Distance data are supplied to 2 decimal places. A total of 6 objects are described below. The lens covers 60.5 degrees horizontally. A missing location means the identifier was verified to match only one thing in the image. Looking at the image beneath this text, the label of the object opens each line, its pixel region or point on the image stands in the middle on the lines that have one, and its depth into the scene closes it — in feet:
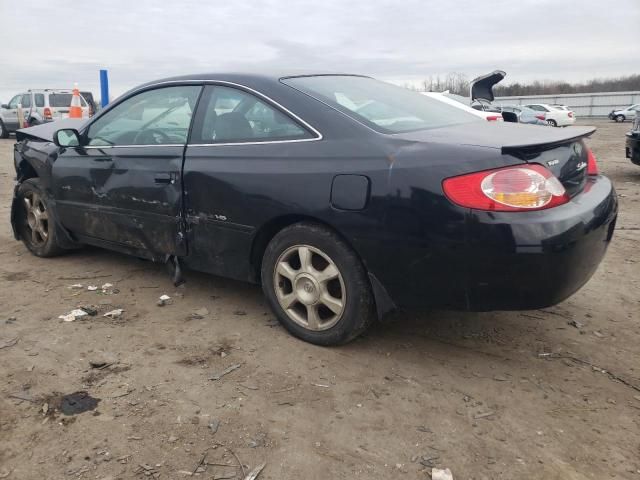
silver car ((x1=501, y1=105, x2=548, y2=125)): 74.90
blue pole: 36.74
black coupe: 8.16
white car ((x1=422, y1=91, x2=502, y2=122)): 29.51
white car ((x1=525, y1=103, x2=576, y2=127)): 100.42
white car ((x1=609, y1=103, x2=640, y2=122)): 119.65
